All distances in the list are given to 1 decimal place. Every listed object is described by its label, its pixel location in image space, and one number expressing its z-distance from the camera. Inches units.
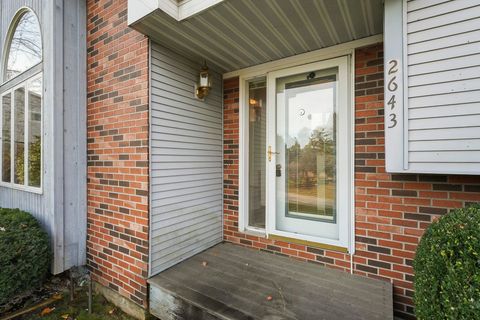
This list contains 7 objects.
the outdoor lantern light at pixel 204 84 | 110.1
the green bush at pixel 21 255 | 91.7
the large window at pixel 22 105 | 124.3
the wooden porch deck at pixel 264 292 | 73.0
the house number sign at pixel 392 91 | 67.9
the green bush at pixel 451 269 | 44.7
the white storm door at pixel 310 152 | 98.0
